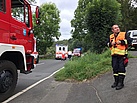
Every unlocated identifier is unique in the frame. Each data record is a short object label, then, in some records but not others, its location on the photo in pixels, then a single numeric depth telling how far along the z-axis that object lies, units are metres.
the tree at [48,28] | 21.28
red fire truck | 3.22
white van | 10.15
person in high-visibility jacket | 3.39
